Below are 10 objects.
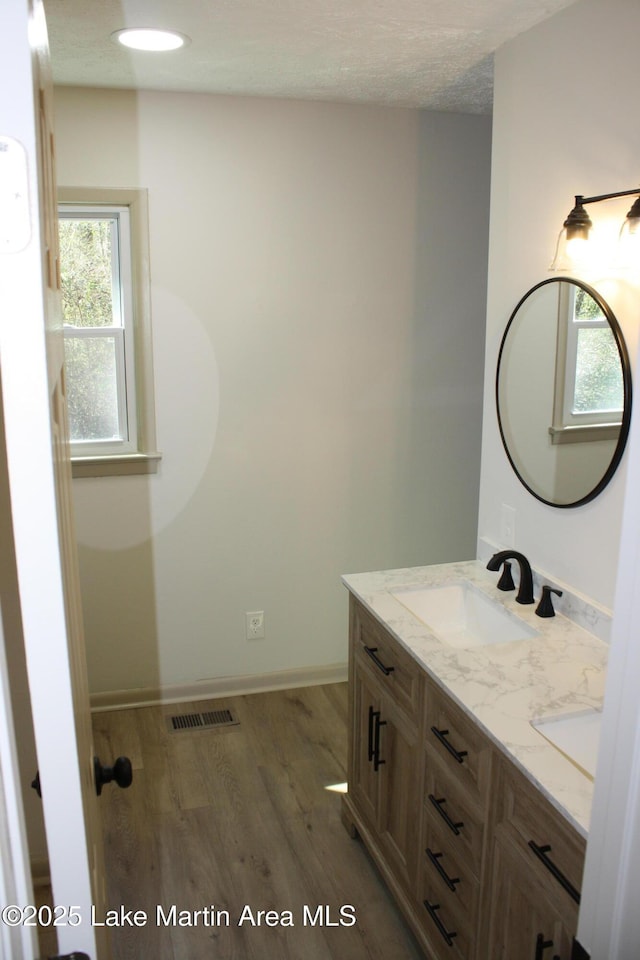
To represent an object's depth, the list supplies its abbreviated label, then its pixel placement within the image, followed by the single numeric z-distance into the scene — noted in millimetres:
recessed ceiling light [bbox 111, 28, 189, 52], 2496
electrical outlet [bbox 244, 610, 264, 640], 3732
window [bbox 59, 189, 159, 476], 3307
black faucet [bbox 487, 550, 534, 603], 2469
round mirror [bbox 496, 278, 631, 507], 2129
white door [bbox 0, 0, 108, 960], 813
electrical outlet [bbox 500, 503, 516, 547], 2676
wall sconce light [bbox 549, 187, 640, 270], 1949
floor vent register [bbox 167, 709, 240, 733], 3484
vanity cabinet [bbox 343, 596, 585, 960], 1616
